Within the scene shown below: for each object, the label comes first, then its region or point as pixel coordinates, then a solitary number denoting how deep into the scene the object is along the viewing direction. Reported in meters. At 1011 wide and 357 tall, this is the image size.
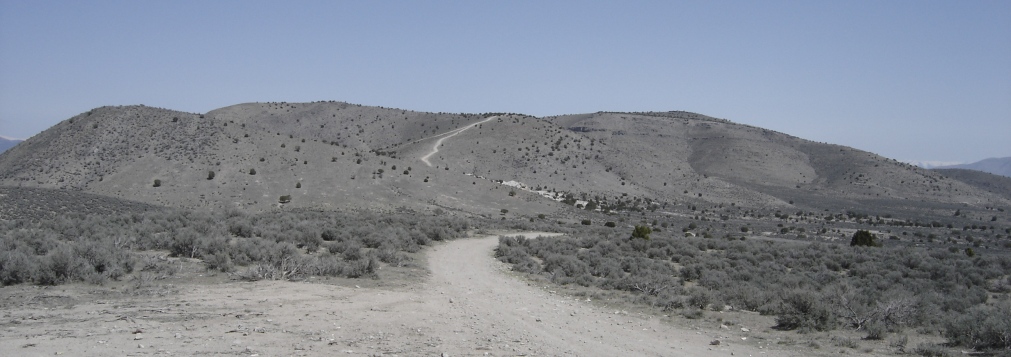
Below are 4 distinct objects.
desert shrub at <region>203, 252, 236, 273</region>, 15.15
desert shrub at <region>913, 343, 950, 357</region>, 9.74
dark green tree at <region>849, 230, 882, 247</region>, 34.81
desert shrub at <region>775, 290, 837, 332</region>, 11.73
